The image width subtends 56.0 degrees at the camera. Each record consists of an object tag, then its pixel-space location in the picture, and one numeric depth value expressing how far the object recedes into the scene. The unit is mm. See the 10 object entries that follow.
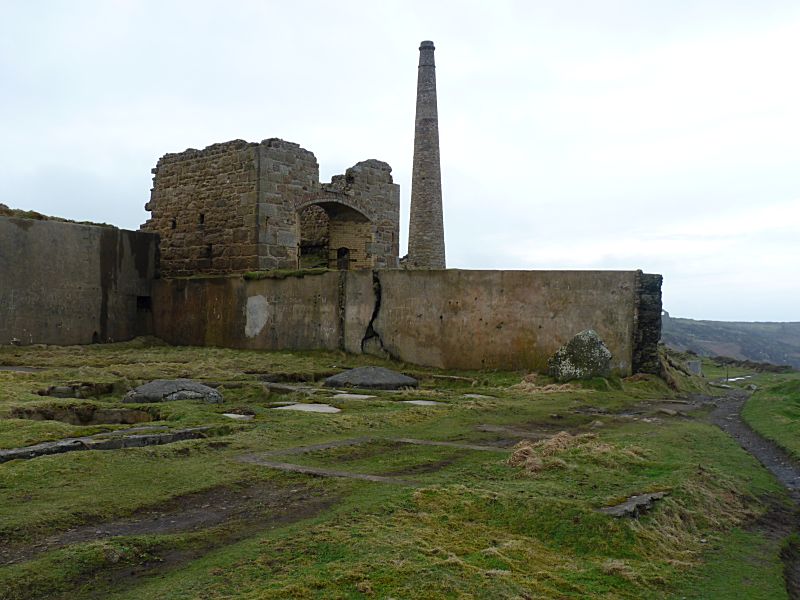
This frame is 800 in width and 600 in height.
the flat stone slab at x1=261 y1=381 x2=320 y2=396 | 9518
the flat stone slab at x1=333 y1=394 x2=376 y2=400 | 9143
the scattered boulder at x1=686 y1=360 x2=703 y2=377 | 20006
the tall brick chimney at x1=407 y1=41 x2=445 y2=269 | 33719
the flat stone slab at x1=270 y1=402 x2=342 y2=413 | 8062
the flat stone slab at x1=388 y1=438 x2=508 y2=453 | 6238
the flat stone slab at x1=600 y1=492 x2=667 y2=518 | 4098
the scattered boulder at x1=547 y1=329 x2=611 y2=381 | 11219
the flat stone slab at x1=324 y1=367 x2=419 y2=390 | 10586
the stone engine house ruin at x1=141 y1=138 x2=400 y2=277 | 17953
